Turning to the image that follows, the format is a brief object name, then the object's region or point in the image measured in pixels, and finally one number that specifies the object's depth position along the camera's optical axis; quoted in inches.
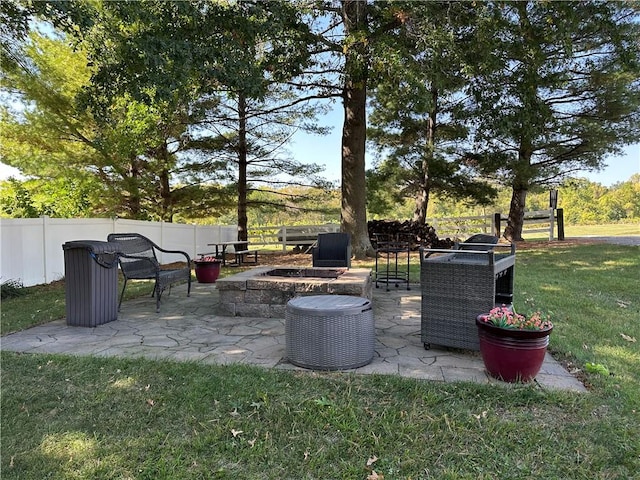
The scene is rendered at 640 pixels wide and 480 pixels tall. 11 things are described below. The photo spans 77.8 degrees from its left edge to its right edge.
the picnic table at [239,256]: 377.4
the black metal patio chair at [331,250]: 239.5
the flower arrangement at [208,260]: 280.2
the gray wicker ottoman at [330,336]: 109.3
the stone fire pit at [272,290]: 164.1
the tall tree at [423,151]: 473.1
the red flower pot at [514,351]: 95.2
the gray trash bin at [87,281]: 155.3
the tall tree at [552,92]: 274.1
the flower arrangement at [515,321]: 96.6
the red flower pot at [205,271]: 277.1
